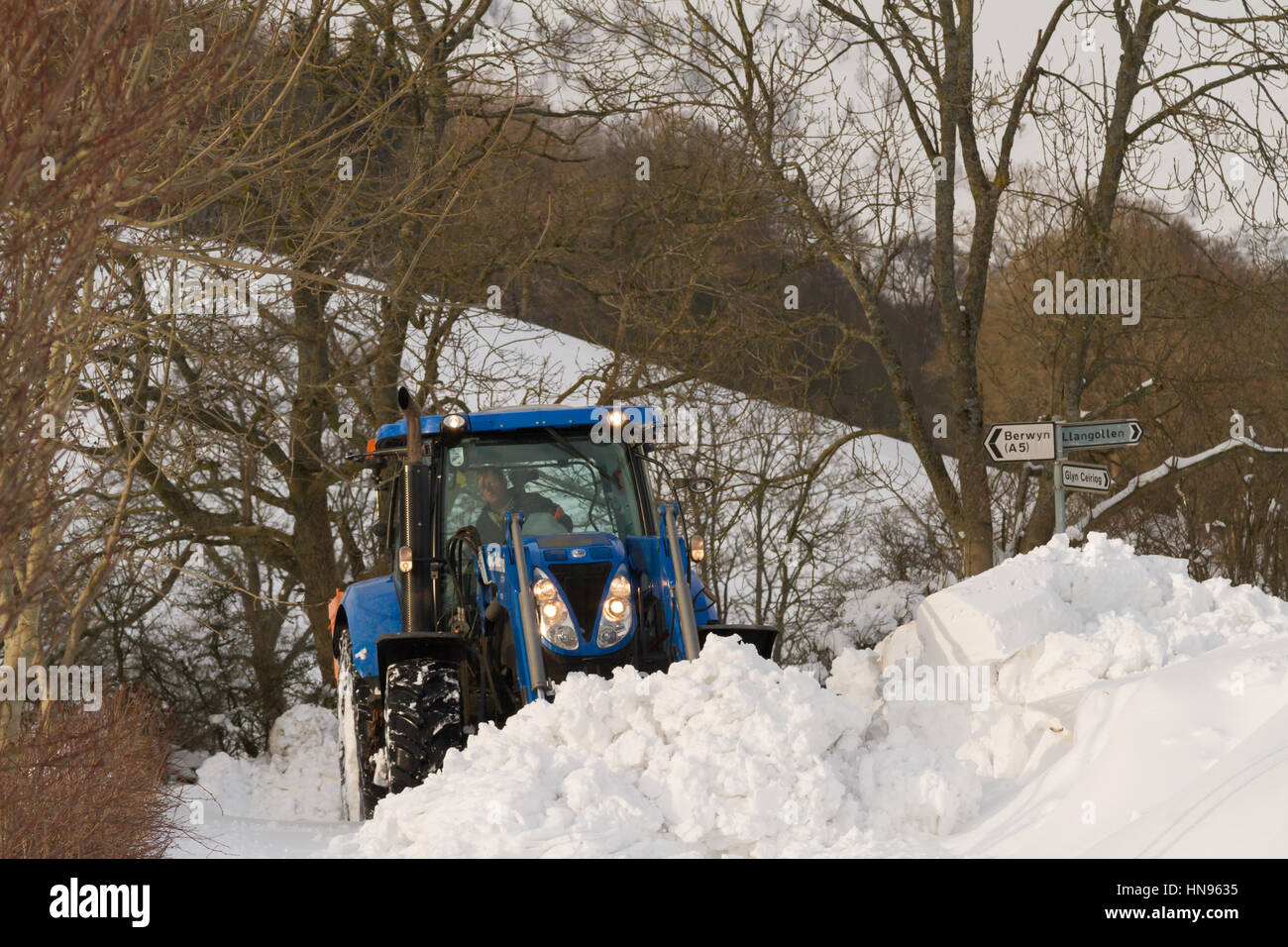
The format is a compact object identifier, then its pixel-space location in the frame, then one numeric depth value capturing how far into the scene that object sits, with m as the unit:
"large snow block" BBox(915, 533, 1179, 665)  12.75
